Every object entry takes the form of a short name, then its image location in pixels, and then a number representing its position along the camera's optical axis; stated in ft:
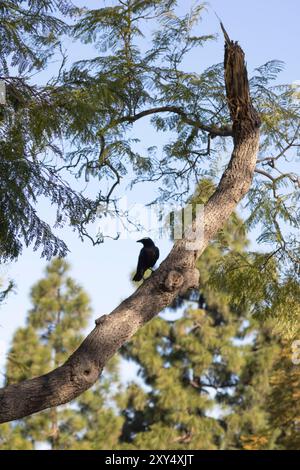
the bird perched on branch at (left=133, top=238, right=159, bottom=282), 36.09
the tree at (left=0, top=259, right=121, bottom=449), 98.78
